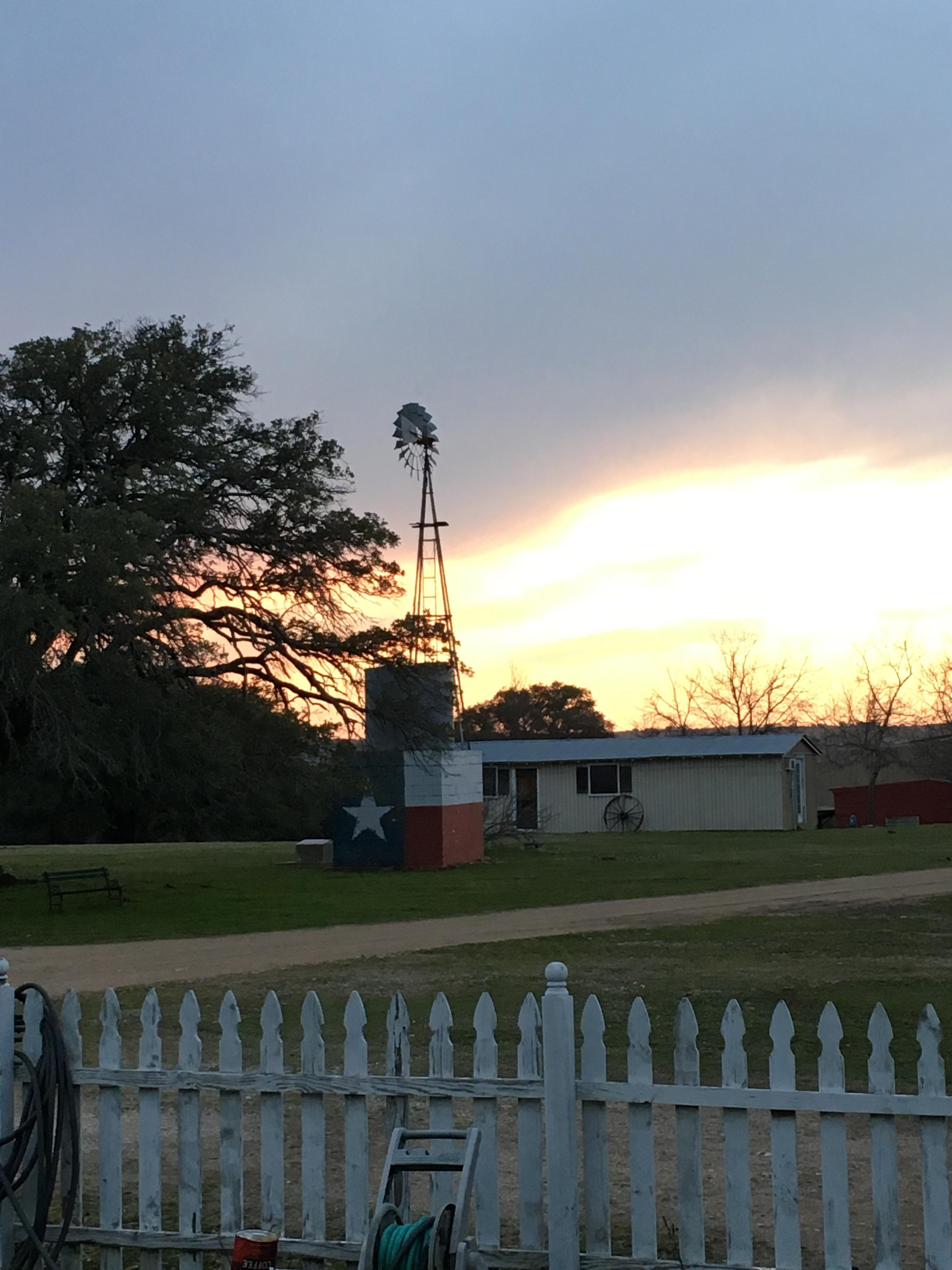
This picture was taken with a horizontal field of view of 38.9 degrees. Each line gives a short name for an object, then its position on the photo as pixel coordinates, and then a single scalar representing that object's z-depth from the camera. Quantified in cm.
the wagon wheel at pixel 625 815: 4681
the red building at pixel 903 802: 5725
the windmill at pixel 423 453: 3228
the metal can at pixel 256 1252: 462
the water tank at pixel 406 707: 2656
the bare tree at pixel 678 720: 8919
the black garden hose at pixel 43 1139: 510
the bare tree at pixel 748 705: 8650
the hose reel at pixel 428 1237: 437
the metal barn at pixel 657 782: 4556
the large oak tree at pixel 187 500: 2423
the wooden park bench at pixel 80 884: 2133
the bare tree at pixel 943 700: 7638
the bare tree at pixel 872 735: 6794
